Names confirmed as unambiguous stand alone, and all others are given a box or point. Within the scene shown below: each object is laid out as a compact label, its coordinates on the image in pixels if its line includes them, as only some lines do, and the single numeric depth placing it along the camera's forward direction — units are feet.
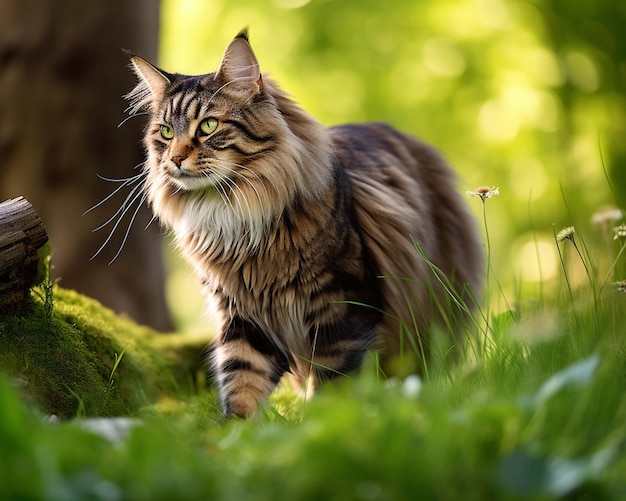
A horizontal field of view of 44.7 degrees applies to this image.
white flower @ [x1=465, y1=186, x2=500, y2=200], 8.79
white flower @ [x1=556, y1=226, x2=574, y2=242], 8.41
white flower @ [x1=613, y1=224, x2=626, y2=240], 8.49
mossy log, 8.96
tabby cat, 10.14
